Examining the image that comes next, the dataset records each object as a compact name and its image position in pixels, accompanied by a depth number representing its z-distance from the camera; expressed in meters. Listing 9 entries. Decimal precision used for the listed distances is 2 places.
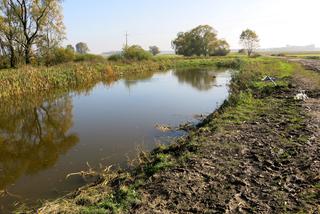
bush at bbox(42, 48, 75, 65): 26.04
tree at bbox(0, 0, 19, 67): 21.81
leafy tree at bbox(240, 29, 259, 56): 61.26
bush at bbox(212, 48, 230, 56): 57.28
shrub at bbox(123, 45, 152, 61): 37.82
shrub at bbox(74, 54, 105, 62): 31.28
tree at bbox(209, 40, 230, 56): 56.99
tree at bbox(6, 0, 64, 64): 22.26
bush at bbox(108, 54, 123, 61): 35.06
